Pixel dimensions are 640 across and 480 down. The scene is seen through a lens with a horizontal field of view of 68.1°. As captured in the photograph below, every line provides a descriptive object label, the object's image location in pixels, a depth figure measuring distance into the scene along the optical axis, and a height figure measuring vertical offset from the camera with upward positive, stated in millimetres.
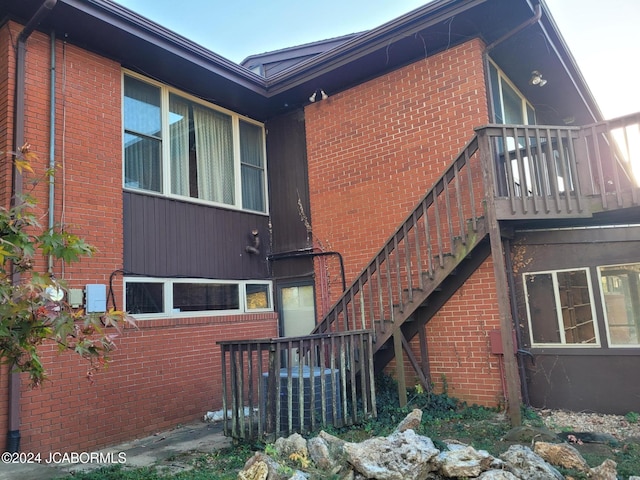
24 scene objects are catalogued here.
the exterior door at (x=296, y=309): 8305 +82
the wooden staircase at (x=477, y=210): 5402 +1042
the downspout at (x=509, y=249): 6082 +665
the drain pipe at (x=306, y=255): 7839 +1010
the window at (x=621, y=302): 5566 -124
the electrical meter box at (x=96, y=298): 5769 +364
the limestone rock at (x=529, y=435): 4660 -1360
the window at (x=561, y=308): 5801 -158
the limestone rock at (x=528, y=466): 3402 -1224
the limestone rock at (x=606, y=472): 3379 -1279
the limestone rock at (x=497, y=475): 3280 -1210
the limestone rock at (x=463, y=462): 3441 -1167
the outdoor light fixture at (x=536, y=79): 8250 +3825
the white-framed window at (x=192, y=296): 6477 +369
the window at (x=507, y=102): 7352 +3409
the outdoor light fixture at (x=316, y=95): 8288 +3780
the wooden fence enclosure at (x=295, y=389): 5035 -820
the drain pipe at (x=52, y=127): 5568 +2464
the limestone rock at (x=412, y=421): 4821 -1166
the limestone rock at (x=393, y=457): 3436 -1114
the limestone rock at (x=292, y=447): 4051 -1139
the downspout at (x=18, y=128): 4918 +2350
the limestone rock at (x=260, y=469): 3496 -1135
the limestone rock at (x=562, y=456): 3691 -1270
